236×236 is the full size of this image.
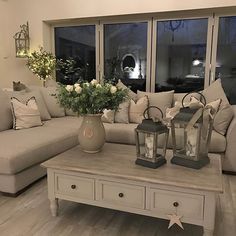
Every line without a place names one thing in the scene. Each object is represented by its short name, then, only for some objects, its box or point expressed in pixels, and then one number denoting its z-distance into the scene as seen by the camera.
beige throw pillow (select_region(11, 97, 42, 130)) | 3.23
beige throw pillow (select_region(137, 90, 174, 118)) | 3.62
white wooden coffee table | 1.72
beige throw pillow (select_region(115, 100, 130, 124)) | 3.63
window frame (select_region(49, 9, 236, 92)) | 4.41
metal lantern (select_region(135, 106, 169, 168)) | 1.95
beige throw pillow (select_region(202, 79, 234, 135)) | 3.09
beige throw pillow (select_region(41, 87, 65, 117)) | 3.99
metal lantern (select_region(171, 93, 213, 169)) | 1.91
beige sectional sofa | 2.44
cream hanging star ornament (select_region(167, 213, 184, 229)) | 1.76
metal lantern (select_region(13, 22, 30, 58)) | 5.20
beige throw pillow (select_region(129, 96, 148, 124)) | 3.62
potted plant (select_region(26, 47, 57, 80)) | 4.92
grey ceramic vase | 2.25
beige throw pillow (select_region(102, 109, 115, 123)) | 3.65
